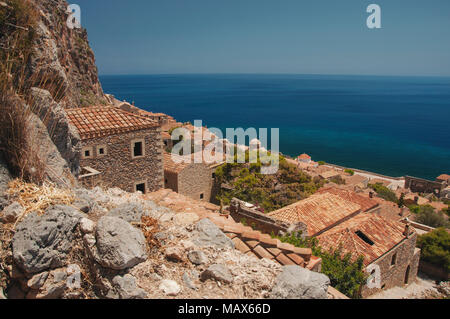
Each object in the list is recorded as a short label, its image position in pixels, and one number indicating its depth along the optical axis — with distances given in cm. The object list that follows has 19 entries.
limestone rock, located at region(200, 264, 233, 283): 414
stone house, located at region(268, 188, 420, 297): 1484
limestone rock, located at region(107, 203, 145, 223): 466
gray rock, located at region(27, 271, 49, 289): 389
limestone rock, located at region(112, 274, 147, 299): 380
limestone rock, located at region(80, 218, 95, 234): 426
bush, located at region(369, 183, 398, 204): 4038
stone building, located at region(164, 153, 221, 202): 1867
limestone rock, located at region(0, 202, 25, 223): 415
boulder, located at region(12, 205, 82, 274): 390
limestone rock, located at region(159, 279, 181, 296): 400
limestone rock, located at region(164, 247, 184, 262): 439
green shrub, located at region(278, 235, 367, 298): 1179
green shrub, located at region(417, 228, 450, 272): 2061
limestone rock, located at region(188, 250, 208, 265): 444
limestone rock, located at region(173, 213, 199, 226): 521
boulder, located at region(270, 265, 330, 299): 391
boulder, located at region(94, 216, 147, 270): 395
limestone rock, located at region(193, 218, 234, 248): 479
